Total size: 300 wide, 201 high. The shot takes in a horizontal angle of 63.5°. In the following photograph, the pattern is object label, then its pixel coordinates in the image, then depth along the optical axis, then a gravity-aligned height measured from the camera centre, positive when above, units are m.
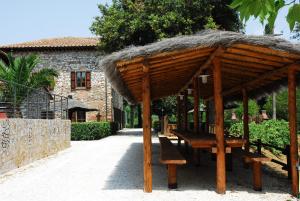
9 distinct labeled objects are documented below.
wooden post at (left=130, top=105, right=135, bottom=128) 35.77 -0.91
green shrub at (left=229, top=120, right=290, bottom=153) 8.94 -0.77
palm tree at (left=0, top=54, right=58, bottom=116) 11.56 +2.11
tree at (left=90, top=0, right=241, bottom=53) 14.72 +5.92
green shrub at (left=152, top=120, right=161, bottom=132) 20.81 -1.14
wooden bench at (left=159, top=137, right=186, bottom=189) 4.63 -0.93
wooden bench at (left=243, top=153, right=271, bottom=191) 4.69 -1.18
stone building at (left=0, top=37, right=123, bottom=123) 19.36 +3.15
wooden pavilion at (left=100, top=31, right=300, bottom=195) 4.25 +1.06
